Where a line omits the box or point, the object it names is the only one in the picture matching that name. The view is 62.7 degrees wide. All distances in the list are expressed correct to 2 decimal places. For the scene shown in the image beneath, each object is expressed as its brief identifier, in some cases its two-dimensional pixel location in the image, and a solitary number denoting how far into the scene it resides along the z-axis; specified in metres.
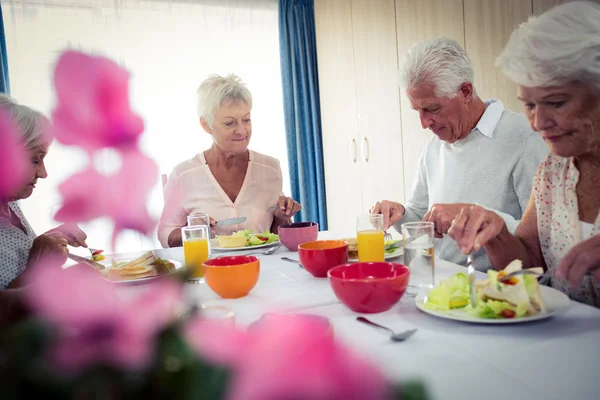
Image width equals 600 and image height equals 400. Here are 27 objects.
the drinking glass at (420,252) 1.14
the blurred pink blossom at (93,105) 0.19
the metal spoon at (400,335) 0.82
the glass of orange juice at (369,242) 1.33
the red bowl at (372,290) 0.93
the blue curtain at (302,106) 4.11
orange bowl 1.12
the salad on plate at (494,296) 0.87
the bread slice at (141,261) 1.35
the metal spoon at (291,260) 1.52
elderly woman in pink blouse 2.31
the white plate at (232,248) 1.71
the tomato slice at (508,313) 0.86
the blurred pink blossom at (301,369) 0.16
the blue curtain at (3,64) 3.20
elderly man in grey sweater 1.73
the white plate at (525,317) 0.84
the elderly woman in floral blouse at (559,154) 1.05
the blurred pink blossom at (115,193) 0.20
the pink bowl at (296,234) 1.65
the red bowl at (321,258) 1.28
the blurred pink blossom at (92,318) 0.18
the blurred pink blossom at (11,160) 0.19
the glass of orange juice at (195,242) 1.39
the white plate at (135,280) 1.25
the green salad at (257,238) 1.77
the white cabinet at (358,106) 3.39
